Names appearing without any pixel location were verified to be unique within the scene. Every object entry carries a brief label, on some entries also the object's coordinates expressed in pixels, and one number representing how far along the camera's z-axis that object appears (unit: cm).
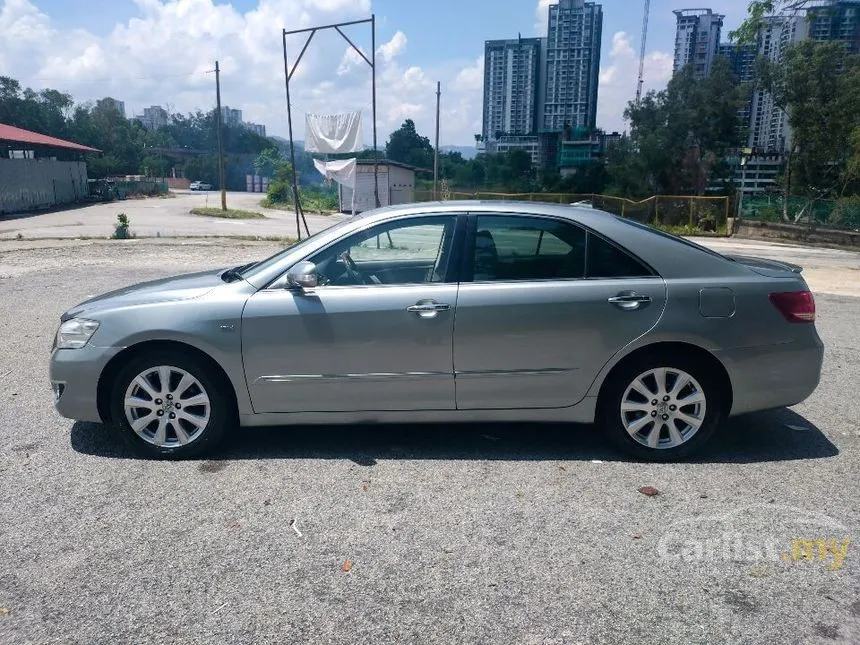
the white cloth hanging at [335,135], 2239
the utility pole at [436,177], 3143
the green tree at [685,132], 4281
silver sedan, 429
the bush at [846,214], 2533
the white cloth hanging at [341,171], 2897
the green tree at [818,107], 2998
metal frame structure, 1817
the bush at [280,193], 5375
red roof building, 3747
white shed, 3859
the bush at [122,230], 2127
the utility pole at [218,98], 4062
